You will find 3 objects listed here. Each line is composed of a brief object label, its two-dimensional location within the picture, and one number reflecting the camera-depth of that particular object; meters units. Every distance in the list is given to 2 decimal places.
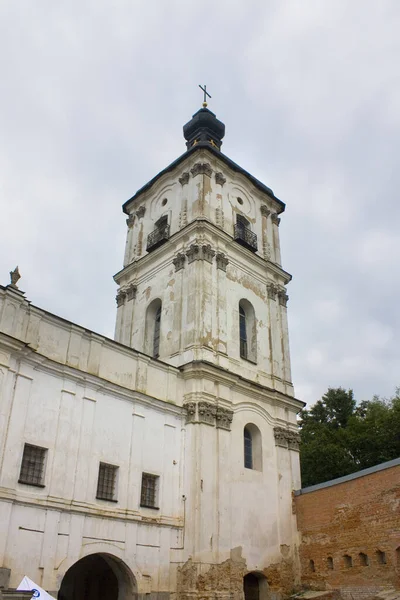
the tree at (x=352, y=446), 28.81
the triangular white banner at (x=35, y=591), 10.05
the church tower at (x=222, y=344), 19.48
